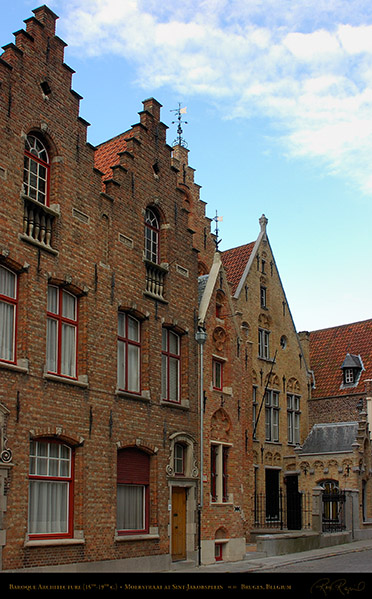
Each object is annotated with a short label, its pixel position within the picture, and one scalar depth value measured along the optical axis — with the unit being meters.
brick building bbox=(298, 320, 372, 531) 32.28
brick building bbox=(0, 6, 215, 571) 17.05
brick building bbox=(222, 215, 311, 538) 31.98
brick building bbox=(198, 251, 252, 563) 23.25
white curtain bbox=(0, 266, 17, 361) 16.80
